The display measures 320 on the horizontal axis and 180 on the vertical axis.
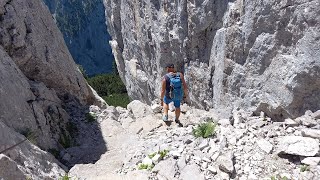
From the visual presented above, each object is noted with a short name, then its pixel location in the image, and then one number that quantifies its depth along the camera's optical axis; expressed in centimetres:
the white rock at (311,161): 495
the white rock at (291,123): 602
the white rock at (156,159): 556
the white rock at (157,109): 1052
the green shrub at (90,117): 993
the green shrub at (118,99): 3823
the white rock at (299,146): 513
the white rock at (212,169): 511
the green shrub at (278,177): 483
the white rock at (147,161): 559
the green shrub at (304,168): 493
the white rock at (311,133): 540
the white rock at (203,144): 569
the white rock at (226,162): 504
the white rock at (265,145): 542
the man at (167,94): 805
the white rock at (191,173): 508
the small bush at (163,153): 565
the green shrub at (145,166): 550
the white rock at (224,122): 668
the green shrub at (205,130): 604
